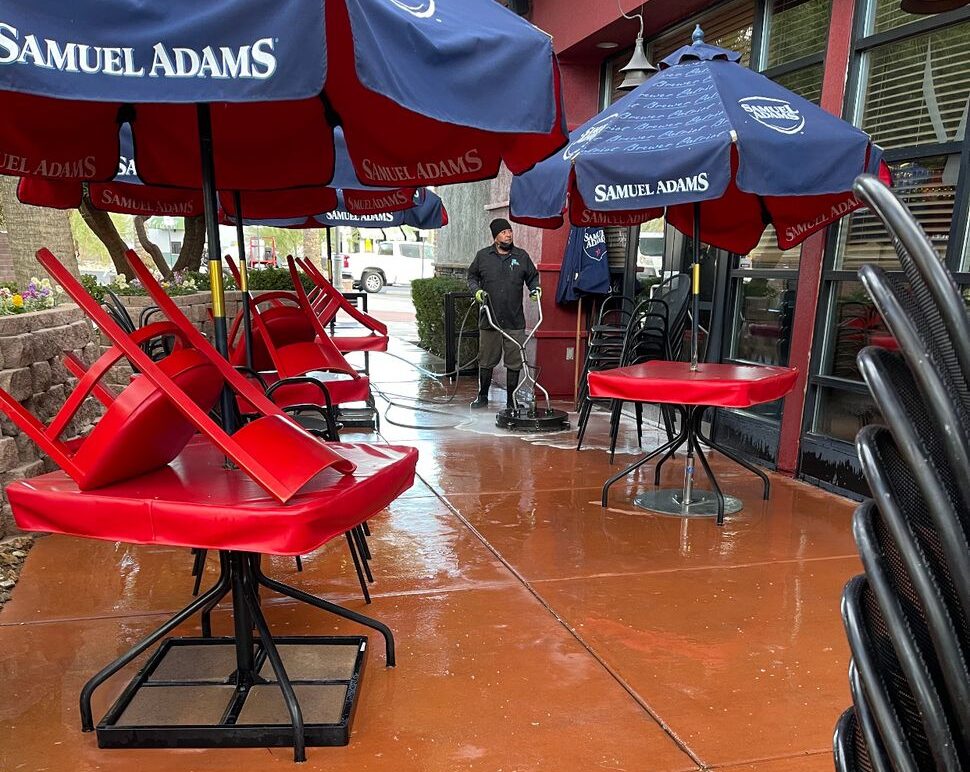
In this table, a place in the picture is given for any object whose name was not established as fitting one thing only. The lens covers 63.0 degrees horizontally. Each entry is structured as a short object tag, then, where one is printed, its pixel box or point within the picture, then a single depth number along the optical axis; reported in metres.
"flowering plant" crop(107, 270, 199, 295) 8.24
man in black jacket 8.61
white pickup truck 35.19
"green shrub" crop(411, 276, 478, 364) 11.53
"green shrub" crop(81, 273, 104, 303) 8.03
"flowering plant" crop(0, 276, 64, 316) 4.73
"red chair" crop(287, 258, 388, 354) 6.63
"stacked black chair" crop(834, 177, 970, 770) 0.76
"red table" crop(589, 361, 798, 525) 4.57
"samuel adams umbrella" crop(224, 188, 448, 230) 9.48
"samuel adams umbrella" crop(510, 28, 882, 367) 4.29
